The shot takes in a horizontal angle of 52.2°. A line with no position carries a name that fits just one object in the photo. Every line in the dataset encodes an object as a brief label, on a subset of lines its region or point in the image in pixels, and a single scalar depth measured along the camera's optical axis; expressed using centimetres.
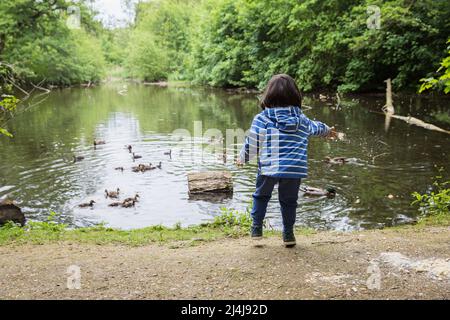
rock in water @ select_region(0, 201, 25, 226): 858
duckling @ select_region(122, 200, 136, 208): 1012
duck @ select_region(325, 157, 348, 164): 1345
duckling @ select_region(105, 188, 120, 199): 1076
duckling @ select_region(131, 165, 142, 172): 1330
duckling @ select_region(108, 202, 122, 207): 1016
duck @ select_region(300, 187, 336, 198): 1049
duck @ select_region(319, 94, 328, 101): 3108
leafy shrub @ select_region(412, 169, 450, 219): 821
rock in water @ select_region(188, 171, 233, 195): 1098
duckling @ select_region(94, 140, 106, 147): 1695
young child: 516
